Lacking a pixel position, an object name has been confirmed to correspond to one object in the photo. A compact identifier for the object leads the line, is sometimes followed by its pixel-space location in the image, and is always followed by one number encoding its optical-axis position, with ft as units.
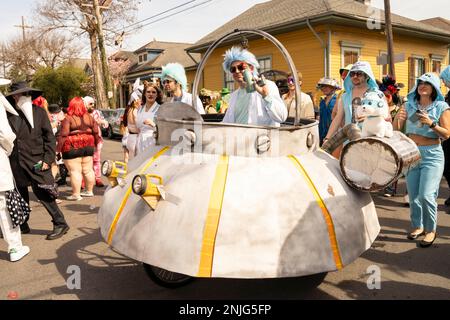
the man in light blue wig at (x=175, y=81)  16.49
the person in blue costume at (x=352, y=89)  15.31
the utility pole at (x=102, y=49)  82.48
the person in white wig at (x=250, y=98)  10.86
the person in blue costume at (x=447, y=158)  20.66
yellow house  54.44
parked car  61.82
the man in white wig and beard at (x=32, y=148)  15.84
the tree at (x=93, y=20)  88.58
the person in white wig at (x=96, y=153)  27.45
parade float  8.23
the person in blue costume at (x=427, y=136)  14.17
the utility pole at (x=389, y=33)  47.47
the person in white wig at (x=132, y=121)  21.36
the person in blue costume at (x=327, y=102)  22.88
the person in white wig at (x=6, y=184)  13.78
